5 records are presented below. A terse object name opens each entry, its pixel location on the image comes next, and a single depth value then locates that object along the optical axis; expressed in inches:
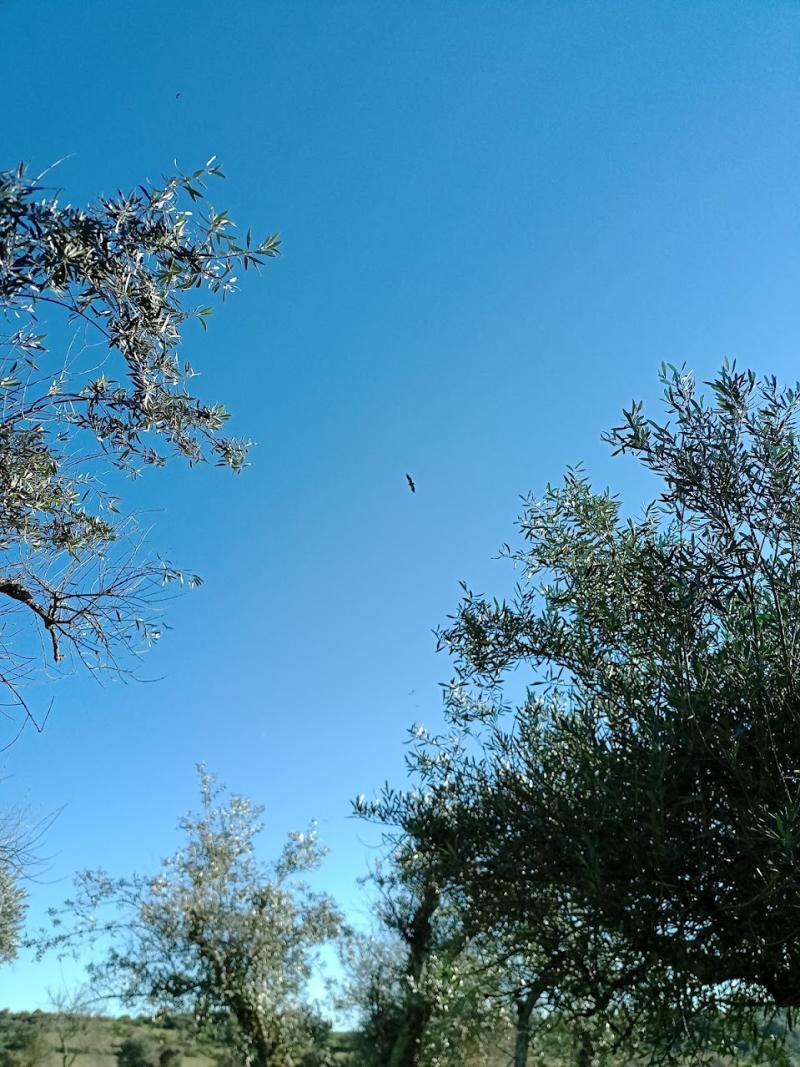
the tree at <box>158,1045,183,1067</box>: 1048.2
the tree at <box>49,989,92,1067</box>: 980.6
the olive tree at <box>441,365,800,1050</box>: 171.0
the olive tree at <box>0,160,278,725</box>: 145.3
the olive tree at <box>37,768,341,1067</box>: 760.3
